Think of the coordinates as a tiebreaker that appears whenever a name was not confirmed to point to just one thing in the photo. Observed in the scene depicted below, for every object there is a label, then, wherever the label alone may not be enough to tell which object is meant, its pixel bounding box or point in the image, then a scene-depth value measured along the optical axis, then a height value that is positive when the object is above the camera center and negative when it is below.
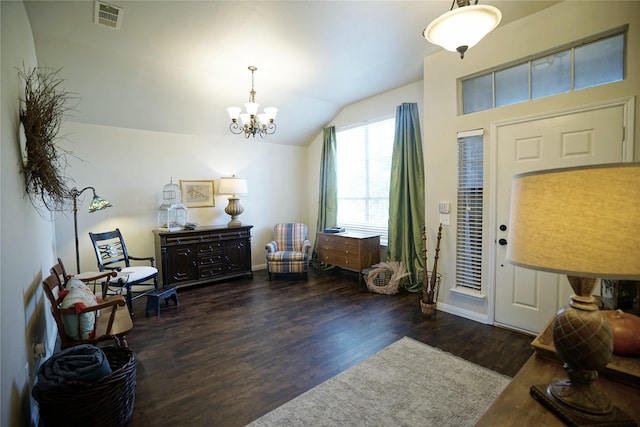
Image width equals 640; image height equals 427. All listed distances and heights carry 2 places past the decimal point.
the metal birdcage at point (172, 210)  4.64 -0.10
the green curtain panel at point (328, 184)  5.59 +0.39
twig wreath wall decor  1.98 +0.44
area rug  1.86 -1.34
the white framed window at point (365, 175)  4.90 +0.51
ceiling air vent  2.58 +1.70
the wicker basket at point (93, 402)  1.55 -1.10
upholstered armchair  4.87 -0.82
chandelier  3.41 +1.04
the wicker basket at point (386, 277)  4.19 -1.08
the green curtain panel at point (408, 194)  4.23 +0.15
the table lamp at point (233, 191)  4.90 +0.21
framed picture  4.86 +0.17
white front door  2.45 +0.40
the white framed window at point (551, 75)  2.45 +1.23
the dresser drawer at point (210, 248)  4.58 -0.71
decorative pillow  2.08 -0.81
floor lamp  3.41 -0.01
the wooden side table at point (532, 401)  0.91 -0.66
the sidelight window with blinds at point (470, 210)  3.22 -0.07
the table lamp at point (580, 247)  0.77 -0.12
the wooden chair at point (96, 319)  2.04 -0.93
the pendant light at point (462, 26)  1.60 +1.01
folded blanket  1.56 -0.91
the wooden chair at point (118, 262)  3.47 -0.78
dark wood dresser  4.29 -0.79
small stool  3.55 -1.15
